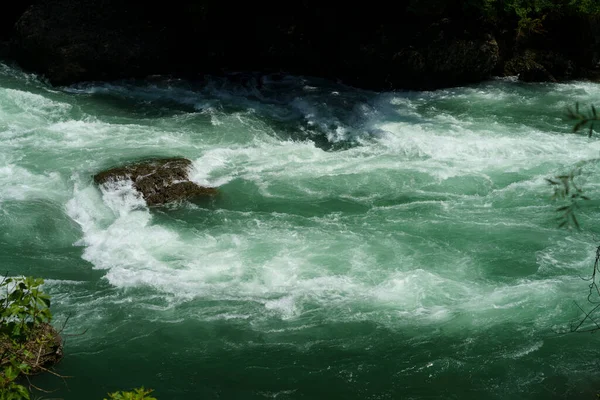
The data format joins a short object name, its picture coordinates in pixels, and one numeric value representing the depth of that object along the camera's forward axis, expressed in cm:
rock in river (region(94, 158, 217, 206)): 2362
